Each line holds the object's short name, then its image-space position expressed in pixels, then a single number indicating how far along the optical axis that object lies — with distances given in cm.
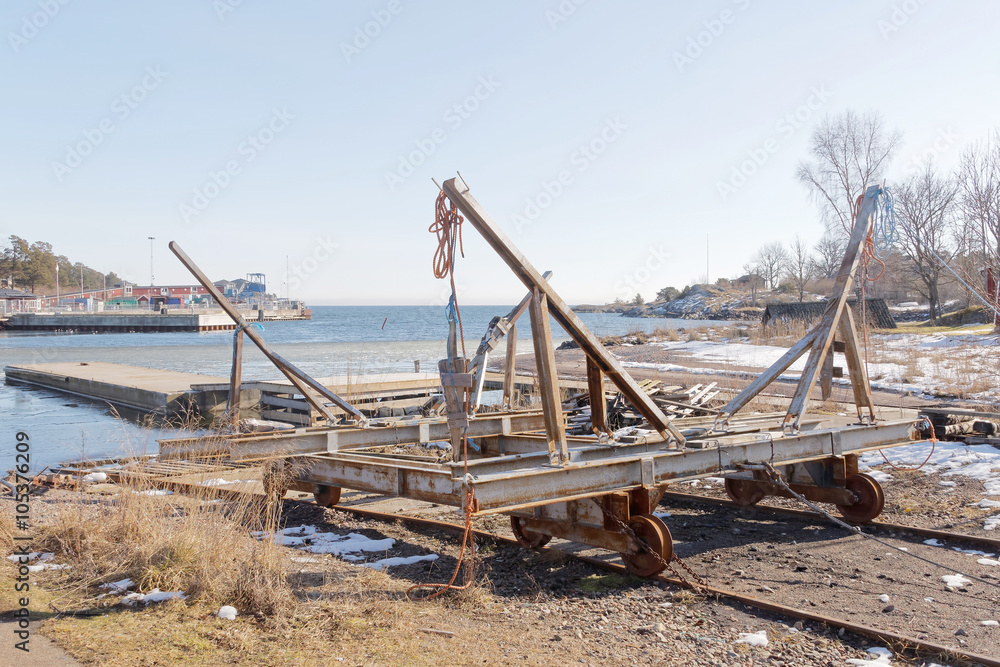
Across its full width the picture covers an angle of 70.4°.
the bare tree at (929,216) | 4003
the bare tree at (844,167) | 4262
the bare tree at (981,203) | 3061
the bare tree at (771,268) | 9288
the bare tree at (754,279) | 9198
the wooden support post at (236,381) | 914
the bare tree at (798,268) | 7916
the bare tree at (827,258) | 5707
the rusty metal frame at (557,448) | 519
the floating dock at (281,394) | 1739
